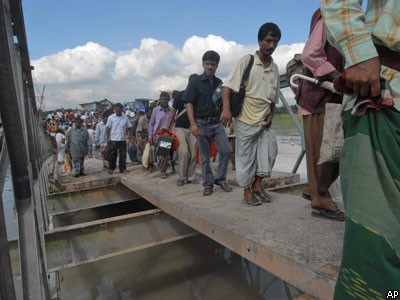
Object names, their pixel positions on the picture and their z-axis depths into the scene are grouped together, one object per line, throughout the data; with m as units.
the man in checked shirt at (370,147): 0.99
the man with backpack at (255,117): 2.96
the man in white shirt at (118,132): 6.80
